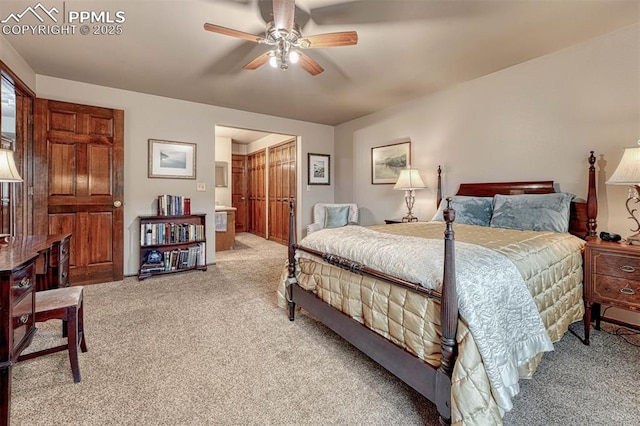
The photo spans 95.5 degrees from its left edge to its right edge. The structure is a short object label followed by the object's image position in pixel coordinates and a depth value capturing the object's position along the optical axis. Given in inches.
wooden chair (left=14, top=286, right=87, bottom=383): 66.9
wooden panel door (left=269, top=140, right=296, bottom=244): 235.1
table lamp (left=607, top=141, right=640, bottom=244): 79.8
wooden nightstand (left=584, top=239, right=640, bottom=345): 76.9
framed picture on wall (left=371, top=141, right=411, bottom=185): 173.5
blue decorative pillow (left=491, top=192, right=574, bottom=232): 98.8
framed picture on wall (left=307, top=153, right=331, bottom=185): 223.5
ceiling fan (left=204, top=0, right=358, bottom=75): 72.1
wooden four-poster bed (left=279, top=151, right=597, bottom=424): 48.1
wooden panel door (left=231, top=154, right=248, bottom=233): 321.7
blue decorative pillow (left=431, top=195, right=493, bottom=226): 118.4
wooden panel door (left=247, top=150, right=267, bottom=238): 287.7
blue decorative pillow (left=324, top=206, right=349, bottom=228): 196.5
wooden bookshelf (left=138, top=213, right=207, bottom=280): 151.9
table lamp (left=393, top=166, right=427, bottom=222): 151.4
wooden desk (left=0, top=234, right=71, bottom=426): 51.6
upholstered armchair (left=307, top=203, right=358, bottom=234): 196.7
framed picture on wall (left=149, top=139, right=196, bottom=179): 162.2
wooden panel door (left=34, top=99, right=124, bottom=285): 129.3
